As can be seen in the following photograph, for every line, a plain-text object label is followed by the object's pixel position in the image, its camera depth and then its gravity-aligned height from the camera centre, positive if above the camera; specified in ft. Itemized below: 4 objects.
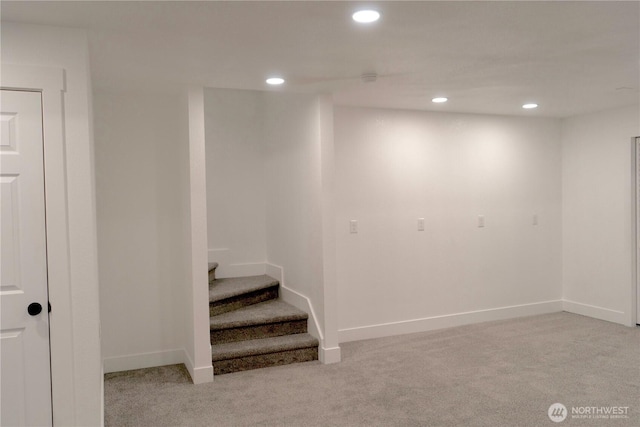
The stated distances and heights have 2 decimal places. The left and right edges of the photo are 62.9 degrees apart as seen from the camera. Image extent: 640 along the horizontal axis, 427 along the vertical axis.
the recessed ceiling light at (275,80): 12.34 +2.86
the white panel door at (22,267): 8.46 -1.03
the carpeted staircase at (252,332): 13.60 -3.68
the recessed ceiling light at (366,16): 8.08 +2.87
